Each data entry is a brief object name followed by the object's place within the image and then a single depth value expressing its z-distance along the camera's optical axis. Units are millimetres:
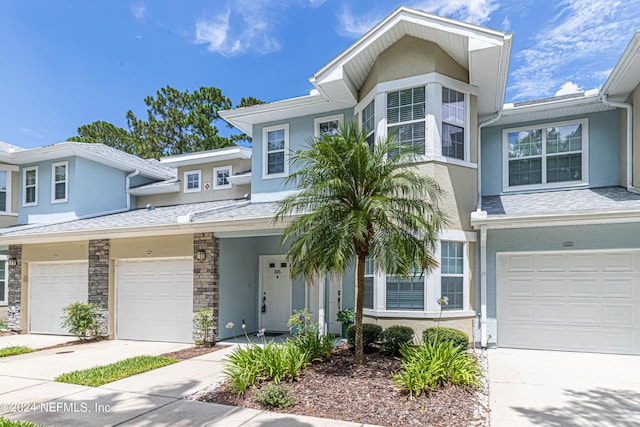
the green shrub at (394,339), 7586
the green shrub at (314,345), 7188
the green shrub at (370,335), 7902
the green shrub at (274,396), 5445
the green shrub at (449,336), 7328
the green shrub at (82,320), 10945
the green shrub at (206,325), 9938
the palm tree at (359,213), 6332
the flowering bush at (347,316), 9586
